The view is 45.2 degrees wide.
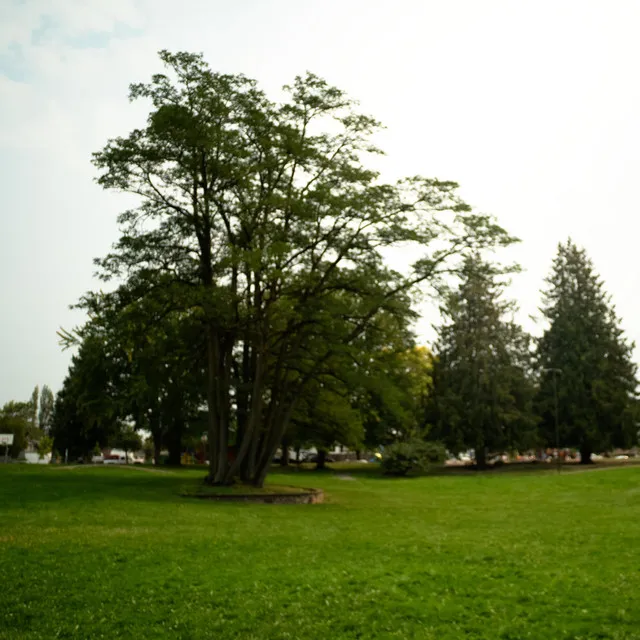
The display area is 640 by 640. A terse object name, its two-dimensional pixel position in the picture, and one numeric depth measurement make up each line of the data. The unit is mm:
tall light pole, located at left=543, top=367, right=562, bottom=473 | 56991
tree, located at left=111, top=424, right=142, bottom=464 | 73200
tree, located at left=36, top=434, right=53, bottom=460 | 96125
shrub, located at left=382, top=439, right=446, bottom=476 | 58844
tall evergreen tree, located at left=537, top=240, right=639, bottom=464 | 59906
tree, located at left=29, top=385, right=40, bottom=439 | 174550
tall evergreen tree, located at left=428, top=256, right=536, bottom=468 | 61406
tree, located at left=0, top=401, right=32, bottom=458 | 85438
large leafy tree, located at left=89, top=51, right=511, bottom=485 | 30391
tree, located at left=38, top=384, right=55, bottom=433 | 187875
